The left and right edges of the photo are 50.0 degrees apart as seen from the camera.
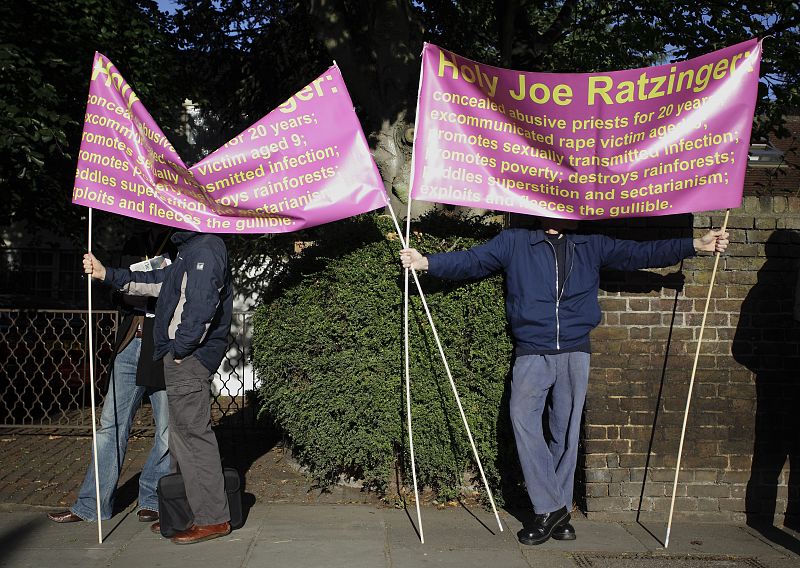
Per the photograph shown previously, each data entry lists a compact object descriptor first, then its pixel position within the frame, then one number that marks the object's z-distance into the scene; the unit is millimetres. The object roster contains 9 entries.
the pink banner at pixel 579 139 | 5246
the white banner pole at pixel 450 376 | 5156
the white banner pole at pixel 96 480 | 5102
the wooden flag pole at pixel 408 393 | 5004
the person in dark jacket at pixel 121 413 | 5523
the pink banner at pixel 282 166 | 5367
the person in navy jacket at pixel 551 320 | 5250
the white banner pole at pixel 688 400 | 5159
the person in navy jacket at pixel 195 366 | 5027
